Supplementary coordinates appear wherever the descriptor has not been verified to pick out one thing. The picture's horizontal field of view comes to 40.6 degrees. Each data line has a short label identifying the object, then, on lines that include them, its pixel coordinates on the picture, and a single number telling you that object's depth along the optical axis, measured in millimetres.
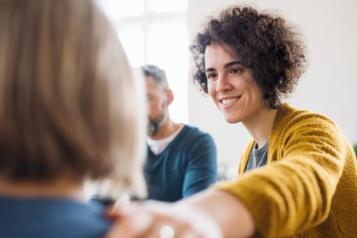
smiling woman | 644
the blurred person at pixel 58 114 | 515
